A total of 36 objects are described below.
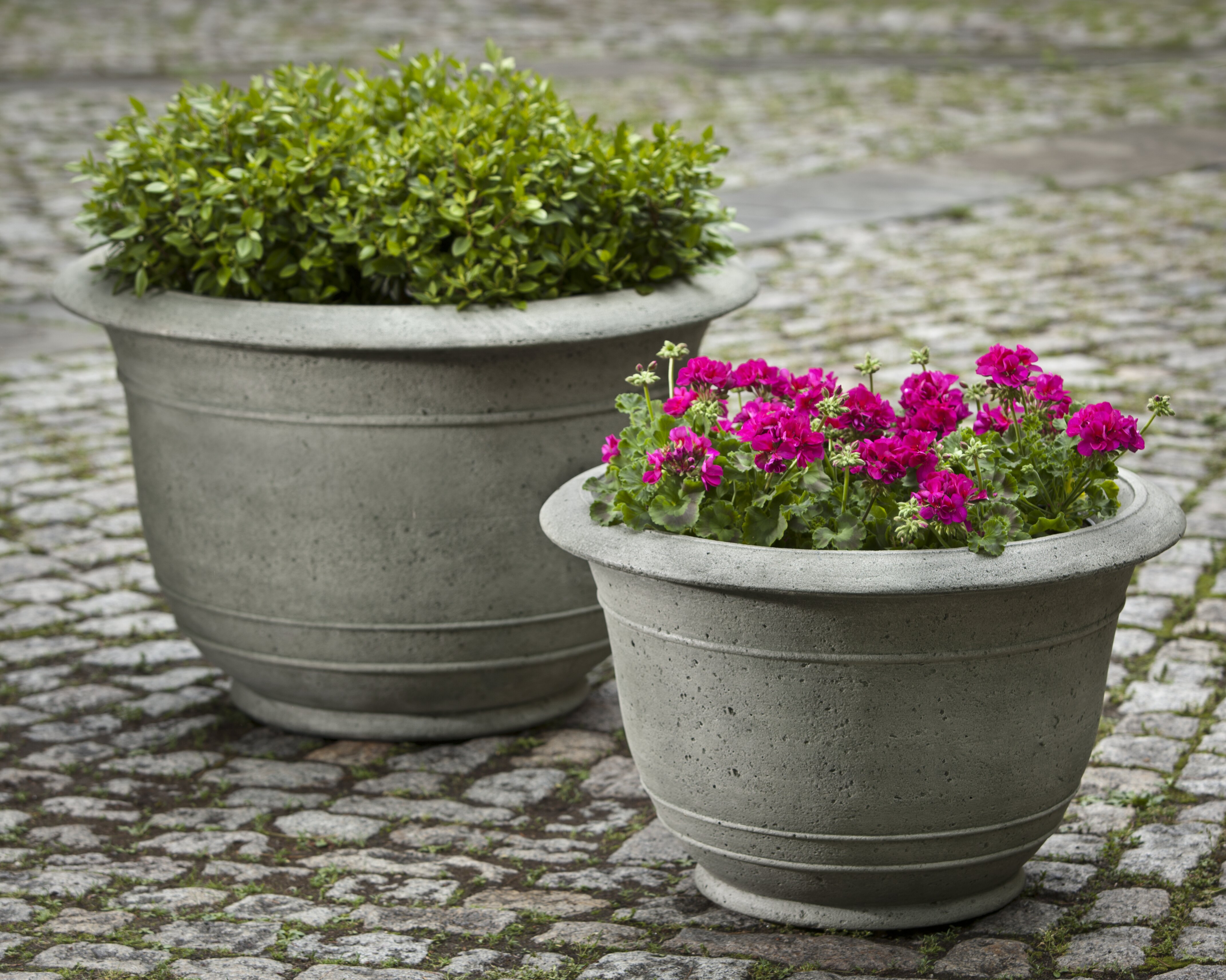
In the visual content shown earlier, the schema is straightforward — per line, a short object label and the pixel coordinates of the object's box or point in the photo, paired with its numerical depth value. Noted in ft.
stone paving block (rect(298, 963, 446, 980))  17.48
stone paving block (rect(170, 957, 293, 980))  17.46
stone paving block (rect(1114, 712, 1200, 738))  23.80
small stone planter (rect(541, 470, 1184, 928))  16.31
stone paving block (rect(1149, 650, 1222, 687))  25.46
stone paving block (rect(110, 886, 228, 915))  19.34
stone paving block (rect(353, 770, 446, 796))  22.90
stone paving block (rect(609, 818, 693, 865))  20.77
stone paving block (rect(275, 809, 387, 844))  21.56
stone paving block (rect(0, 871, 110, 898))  19.60
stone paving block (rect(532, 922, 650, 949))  18.33
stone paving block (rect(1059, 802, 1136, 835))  21.04
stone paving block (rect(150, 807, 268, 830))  21.81
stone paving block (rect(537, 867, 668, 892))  20.02
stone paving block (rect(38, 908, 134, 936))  18.54
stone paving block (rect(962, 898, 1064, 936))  18.30
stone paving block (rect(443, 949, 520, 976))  17.71
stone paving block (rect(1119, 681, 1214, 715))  24.63
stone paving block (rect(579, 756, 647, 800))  22.88
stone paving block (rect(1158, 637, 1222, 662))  26.20
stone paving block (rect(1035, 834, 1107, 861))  20.27
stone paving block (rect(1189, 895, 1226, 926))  18.21
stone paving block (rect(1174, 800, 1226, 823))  20.95
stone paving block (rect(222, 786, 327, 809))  22.43
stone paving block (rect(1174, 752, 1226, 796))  21.89
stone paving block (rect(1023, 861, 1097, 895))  19.39
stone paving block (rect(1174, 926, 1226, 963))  17.43
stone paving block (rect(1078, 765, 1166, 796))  22.13
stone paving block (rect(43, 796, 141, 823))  22.02
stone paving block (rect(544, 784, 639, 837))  21.80
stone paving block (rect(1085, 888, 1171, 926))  18.49
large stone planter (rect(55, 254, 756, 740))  21.84
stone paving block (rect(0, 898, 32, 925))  18.80
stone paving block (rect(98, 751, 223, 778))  23.58
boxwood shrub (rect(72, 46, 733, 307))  22.22
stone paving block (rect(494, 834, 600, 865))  20.90
